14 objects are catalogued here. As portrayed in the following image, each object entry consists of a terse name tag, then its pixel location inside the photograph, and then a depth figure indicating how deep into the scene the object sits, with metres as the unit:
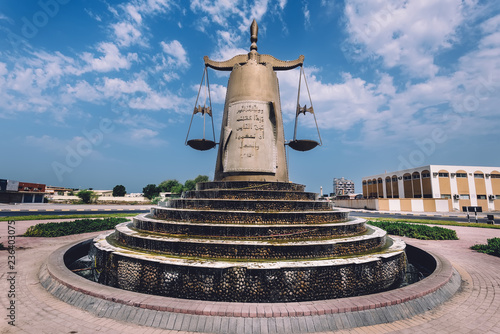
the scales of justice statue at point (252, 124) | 11.85
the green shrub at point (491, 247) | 9.58
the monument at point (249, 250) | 5.20
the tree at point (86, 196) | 55.26
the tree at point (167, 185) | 90.79
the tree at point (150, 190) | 79.94
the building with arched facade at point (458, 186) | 42.78
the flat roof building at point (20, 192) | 46.06
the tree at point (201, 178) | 83.19
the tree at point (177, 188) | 84.61
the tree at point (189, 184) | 85.55
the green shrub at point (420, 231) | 13.31
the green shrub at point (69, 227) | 13.02
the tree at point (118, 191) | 83.75
